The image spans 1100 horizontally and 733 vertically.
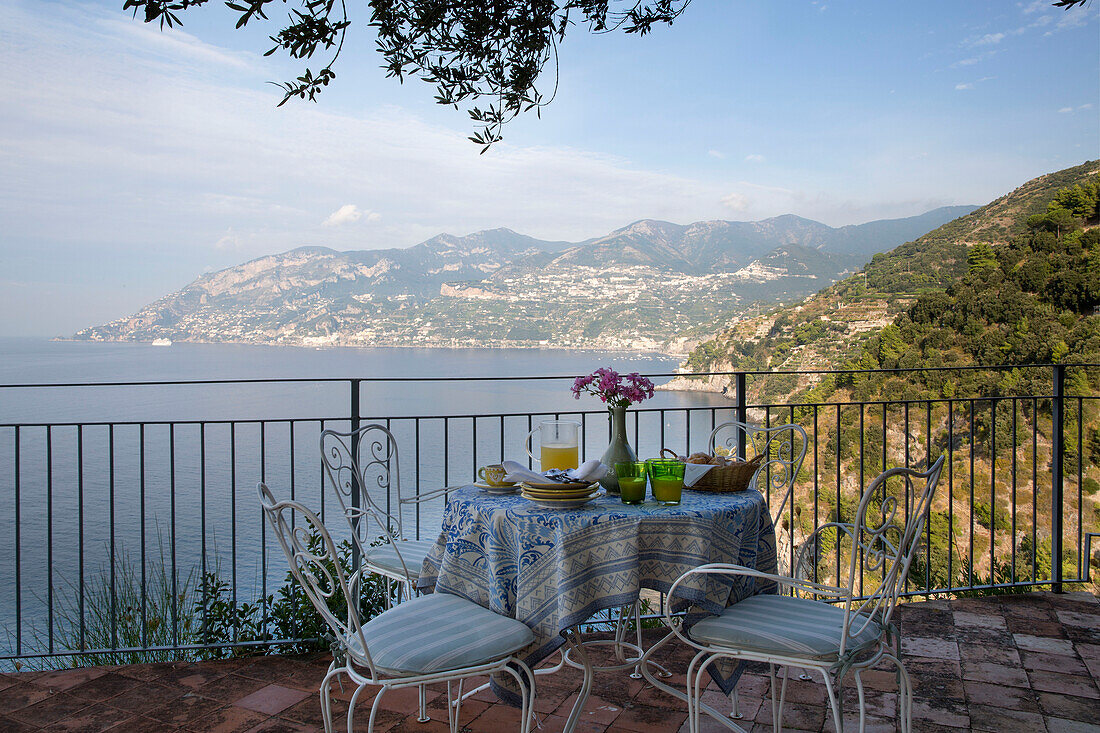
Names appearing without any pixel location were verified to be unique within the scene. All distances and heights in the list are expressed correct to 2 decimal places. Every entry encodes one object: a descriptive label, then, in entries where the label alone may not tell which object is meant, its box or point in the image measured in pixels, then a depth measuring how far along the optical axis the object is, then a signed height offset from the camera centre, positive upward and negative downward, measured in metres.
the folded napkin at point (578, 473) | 1.97 -0.34
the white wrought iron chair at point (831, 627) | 1.62 -0.71
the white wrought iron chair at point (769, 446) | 2.56 -0.39
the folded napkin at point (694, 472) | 2.09 -0.36
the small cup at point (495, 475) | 2.07 -0.36
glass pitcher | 2.15 -0.27
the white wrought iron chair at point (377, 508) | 2.38 -0.58
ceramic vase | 2.10 -0.28
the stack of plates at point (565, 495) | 1.86 -0.38
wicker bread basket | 2.06 -0.37
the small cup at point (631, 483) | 1.91 -0.35
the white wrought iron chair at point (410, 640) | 1.59 -0.71
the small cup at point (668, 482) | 1.89 -0.35
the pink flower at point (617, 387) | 2.10 -0.08
